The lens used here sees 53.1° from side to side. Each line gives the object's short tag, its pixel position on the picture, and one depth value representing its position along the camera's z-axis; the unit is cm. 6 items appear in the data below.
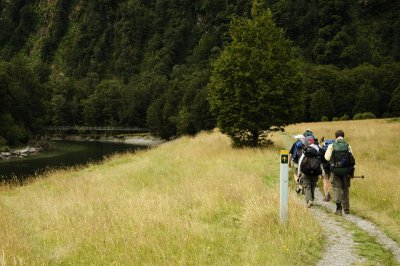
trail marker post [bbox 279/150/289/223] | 817
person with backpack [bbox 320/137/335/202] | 1286
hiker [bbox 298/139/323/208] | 1192
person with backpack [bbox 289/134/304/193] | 1466
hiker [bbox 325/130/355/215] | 1113
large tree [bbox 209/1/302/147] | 2509
